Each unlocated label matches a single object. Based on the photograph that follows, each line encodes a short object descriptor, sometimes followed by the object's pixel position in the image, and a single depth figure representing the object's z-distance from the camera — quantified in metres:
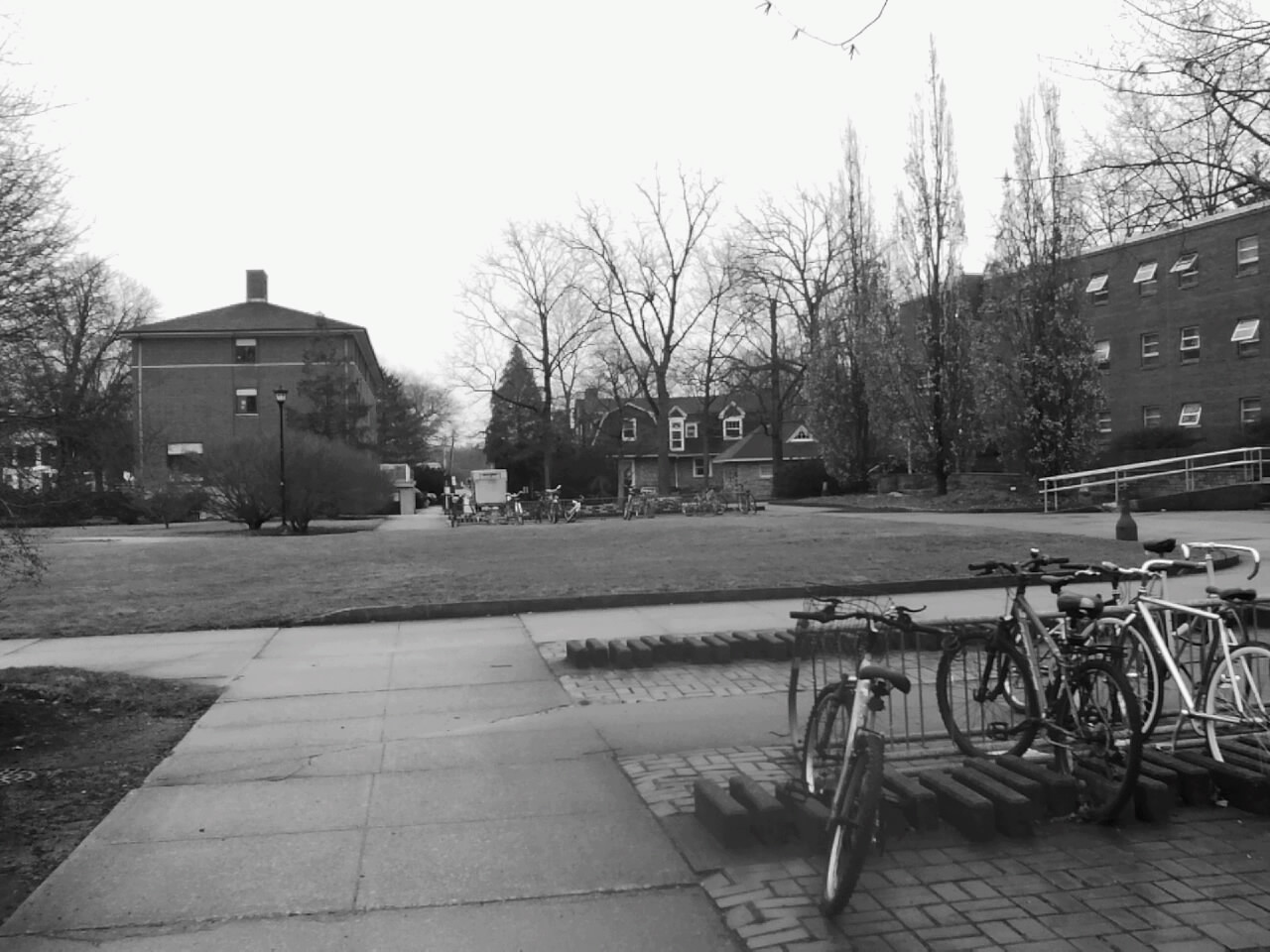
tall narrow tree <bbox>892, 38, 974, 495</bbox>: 36.88
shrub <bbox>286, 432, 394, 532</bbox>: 34.22
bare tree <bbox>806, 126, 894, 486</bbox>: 43.75
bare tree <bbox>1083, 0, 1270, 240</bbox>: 7.29
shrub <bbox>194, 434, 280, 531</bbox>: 34.22
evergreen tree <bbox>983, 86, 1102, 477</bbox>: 33.69
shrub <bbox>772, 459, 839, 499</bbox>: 50.25
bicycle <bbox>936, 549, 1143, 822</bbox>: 4.91
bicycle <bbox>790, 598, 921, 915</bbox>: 3.94
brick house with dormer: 76.38
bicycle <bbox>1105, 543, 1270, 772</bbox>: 5.31
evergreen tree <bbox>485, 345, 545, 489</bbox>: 69.94
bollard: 19.16
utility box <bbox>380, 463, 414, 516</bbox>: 57.69
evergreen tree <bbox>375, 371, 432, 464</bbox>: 92.18
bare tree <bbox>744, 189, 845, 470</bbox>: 51.91
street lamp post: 33.62
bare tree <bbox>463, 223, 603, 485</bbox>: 61.66
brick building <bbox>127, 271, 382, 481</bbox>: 61.94
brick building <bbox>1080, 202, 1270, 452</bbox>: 36.69
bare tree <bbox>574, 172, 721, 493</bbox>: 56.28
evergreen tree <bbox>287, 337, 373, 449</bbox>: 57.94
